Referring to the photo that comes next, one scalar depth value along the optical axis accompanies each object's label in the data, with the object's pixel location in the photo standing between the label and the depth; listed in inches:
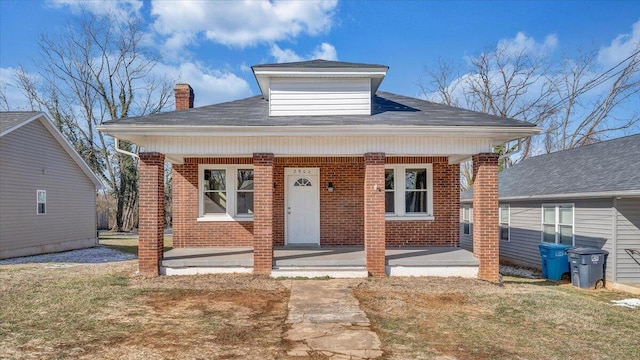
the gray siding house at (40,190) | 508.7
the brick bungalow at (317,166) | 327.6
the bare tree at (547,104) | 954.7
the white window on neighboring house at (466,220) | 684.1
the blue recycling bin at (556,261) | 417.7
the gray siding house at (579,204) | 371.9
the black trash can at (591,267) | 377.1
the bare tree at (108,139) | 1139.9
